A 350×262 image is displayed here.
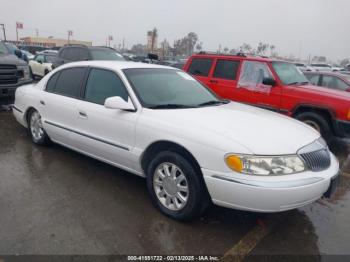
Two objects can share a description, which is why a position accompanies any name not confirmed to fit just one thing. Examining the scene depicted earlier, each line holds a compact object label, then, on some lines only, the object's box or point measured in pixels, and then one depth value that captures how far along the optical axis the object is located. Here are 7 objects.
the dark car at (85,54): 10.48
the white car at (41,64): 14.25
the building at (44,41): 69.78
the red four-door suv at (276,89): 5.97
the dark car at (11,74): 7.65
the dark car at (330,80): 8.53
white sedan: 2.78
